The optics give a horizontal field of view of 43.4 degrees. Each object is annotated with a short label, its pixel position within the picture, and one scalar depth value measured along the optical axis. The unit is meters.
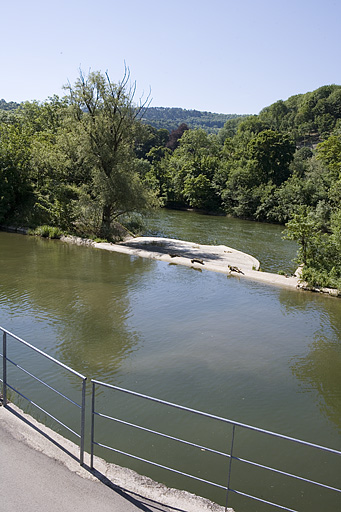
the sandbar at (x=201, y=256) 20.56
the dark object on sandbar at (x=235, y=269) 20.94
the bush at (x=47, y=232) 28.08
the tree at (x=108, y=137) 27.20
